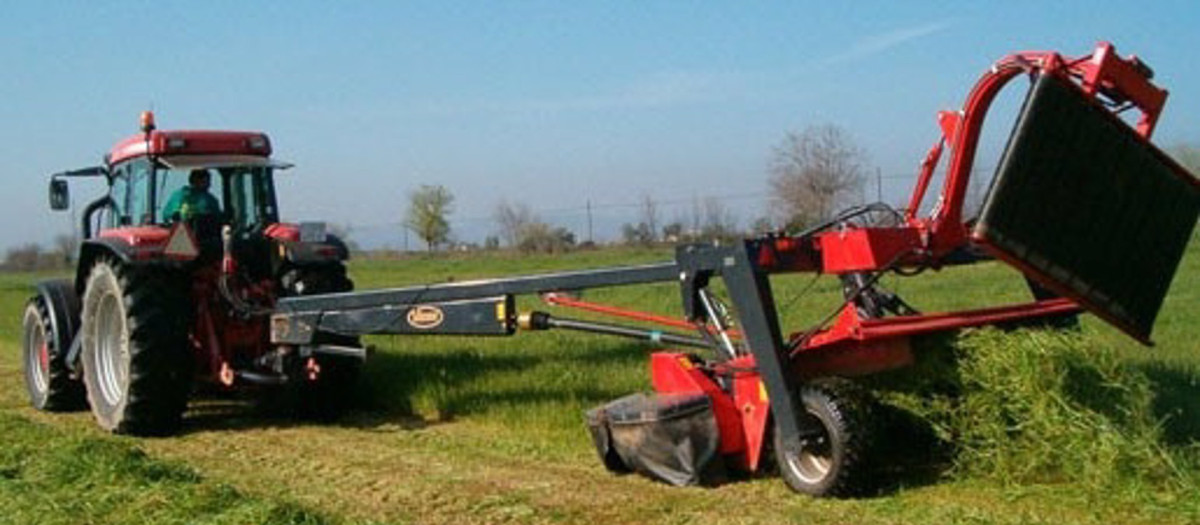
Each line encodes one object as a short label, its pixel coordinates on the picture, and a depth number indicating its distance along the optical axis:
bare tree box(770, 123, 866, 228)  35.97
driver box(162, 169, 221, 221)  9.14
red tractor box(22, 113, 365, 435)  8.39
